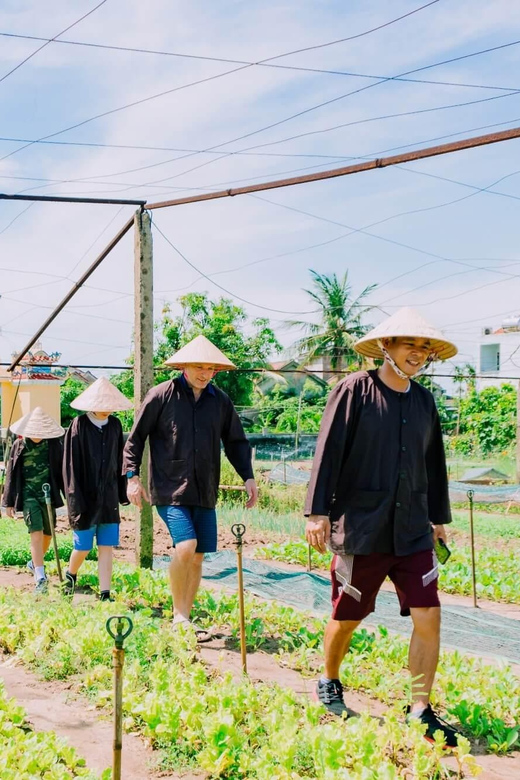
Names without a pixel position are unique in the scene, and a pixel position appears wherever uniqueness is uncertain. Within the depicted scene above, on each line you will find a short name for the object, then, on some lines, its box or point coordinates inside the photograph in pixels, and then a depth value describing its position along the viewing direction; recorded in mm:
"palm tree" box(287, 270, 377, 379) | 35250
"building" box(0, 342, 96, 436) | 21469
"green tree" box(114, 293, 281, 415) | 29109
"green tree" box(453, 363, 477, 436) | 29253
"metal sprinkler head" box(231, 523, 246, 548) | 4367
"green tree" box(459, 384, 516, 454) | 26859
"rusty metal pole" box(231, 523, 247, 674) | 4176
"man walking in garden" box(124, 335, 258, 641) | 5219
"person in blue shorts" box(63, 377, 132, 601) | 6363
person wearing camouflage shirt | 7031
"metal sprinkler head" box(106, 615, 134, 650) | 2841
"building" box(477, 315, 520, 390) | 43688
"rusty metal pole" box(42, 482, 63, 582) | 6648
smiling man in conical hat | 3791
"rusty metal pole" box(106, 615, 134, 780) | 2826
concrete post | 7672
